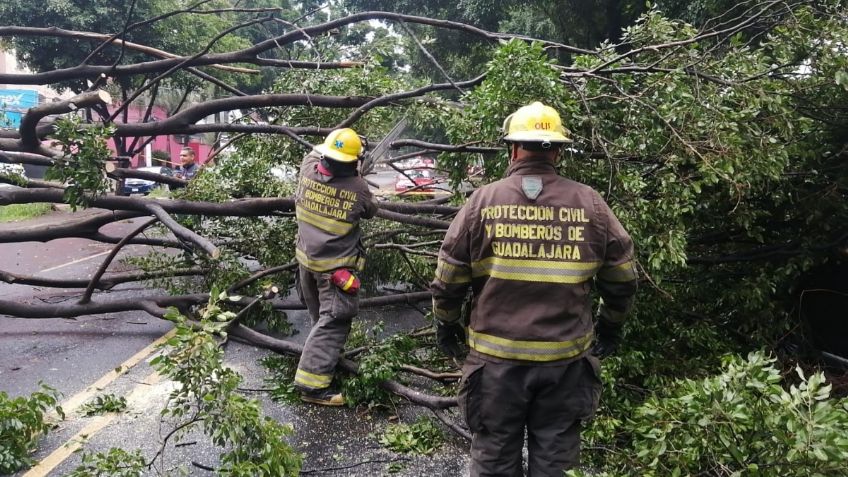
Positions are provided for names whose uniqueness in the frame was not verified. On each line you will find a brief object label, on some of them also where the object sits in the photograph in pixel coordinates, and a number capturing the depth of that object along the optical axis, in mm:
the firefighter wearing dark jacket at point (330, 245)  3572
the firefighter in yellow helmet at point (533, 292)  2170
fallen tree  3230
